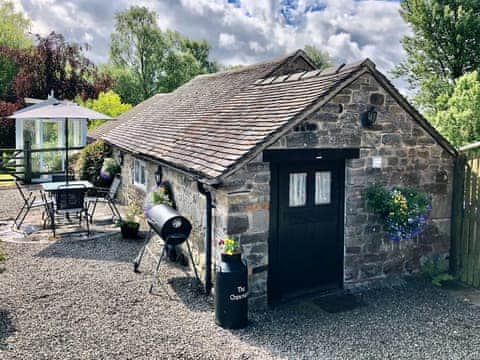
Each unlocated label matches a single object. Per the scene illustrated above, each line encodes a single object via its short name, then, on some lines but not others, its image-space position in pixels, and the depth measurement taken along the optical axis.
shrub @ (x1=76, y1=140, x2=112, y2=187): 16.86
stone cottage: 6.94
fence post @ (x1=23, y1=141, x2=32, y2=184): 19.53
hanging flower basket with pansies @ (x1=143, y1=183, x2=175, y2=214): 9.38
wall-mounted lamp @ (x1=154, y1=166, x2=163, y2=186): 10.38
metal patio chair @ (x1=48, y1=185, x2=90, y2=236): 10.90
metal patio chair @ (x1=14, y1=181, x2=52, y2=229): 11.75
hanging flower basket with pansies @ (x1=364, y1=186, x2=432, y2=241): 7.57
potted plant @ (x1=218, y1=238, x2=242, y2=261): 6.45
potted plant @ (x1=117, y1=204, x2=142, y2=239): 10.84
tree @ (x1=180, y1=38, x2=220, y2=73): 59.34
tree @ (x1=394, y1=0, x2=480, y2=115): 19.94
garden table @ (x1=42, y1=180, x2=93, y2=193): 10.88
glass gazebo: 19.91
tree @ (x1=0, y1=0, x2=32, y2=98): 31.61
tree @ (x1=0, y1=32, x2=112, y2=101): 26.94
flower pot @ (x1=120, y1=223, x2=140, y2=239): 10.84
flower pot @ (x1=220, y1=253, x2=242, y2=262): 6.45
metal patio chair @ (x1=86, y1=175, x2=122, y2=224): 12.72
